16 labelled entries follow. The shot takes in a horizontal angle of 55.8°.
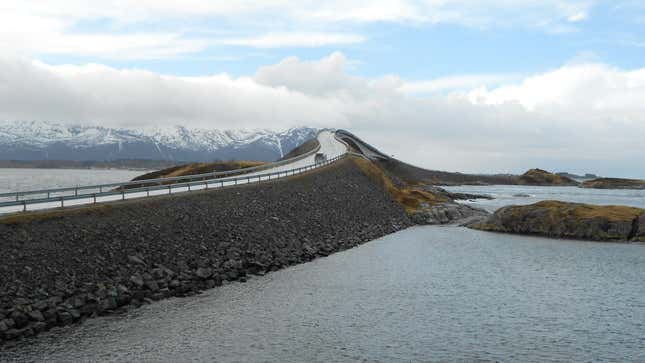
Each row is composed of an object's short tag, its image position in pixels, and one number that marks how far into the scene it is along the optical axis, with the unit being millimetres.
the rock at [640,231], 61281
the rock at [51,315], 26547
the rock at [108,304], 29203
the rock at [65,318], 26953
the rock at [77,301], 28281
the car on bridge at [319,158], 92669
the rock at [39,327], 25688
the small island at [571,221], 62531
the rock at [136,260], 33781
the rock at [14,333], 24719
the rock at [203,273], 35875
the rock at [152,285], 32219
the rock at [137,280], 32000
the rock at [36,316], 26109
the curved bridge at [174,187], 36750
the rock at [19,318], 25516
